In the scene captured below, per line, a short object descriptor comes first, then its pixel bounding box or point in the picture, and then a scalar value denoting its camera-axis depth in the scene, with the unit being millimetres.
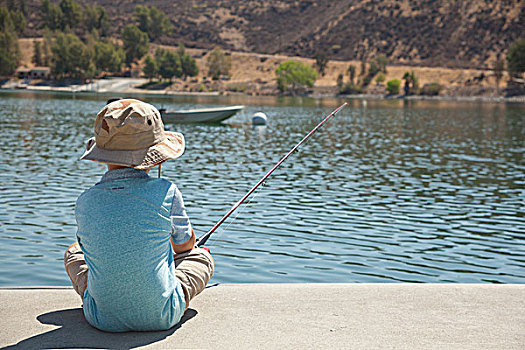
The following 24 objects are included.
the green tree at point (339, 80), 130812
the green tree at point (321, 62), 146375
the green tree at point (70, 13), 191250
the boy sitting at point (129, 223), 3812
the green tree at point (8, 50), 134375
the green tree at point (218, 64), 147500
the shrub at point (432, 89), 116562
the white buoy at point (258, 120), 37500
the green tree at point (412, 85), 119244
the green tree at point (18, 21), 169625
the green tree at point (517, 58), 111375
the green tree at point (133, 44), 162500
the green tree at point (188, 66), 146125
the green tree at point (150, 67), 139875
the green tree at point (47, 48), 149750
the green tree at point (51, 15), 188875
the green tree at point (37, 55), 154500
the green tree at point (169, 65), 141250
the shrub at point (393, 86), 117812
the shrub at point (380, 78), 130250
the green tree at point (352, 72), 135238
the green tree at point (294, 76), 128000
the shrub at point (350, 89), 122938
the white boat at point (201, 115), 35250
